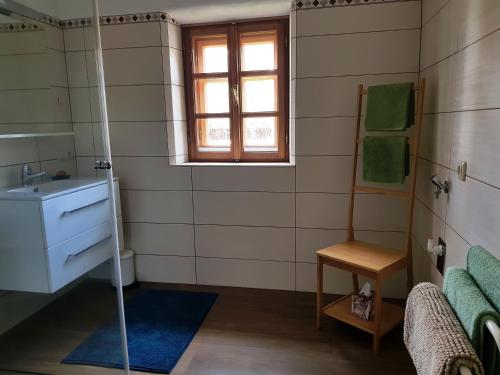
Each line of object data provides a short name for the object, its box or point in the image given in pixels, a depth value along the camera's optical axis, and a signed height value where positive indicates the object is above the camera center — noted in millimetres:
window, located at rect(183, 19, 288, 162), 2729 +280
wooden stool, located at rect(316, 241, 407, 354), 1983 -796
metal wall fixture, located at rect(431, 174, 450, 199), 1738 -300
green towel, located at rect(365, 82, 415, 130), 2041 +94
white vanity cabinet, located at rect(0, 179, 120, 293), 1959 -556
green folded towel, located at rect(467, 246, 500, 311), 954 -416
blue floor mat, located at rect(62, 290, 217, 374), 2014 -1238
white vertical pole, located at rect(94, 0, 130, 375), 1744 -290
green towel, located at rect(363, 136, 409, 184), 2100 -206
